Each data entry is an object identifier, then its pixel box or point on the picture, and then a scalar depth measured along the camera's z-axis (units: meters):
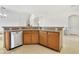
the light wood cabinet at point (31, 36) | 1.79
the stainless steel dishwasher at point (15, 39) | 1.57
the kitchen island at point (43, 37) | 1.39
